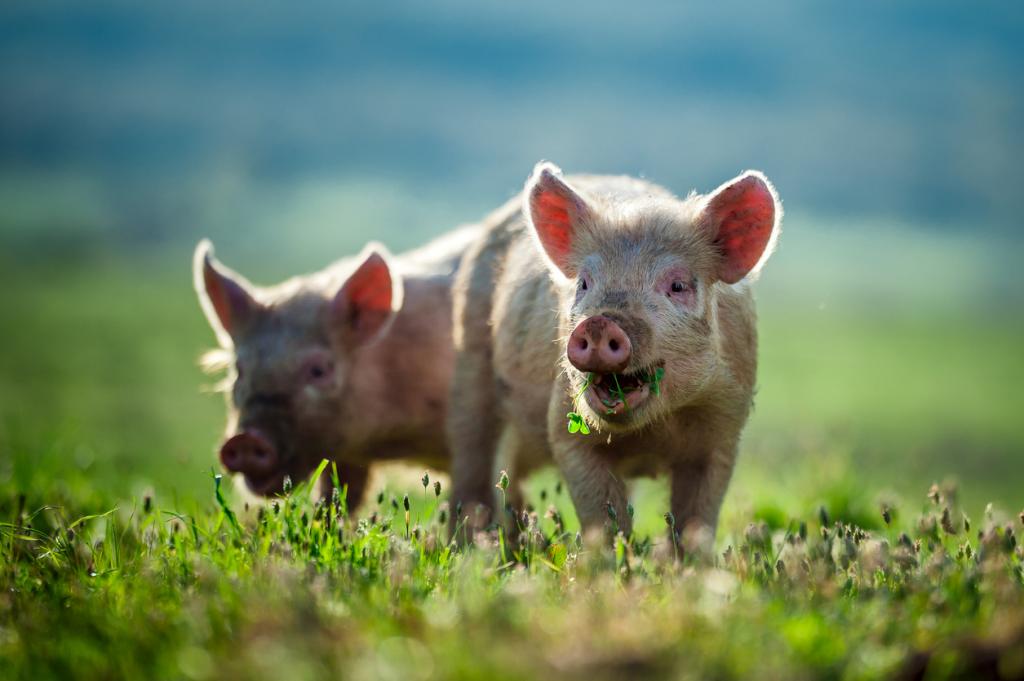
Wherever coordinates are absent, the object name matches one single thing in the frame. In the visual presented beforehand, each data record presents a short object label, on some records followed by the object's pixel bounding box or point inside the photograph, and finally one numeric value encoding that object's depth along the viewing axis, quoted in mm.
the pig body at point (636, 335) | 9695
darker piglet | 13828
